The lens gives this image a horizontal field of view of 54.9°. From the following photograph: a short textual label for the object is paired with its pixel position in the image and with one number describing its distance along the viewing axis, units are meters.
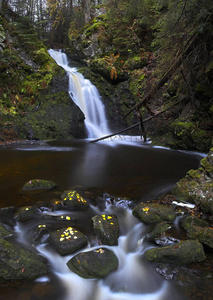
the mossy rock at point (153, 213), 3.55
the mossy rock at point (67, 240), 2.86
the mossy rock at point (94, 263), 2.56
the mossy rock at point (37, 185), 4.70
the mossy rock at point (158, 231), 3.17
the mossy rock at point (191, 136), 7.97
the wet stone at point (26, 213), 3.56
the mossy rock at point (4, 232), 3.07
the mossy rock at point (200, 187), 3.74
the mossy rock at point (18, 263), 2.36
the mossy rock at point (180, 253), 2.64
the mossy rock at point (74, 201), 4.02
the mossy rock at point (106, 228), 3.11
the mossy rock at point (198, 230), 2.93
